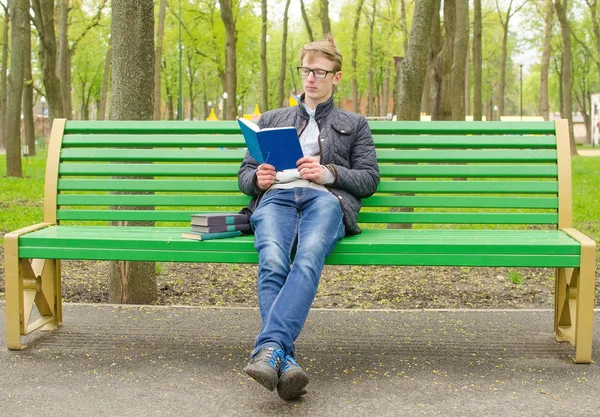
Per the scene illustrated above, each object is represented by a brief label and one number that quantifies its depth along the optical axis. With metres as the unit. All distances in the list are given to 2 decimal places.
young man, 3.36
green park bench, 3.92
